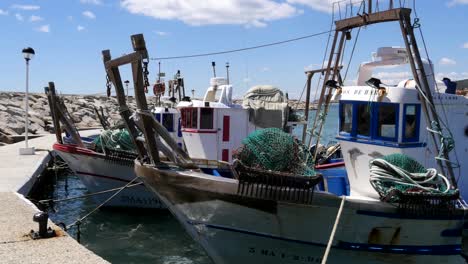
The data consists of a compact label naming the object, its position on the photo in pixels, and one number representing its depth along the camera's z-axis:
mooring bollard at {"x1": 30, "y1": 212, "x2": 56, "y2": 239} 7.51
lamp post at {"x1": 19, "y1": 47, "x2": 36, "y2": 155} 17.36
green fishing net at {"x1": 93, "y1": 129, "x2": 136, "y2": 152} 13.75
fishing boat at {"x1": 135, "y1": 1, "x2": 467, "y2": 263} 7.00
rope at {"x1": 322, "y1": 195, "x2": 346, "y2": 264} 6.51
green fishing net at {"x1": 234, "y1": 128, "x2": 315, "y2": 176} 7.39
